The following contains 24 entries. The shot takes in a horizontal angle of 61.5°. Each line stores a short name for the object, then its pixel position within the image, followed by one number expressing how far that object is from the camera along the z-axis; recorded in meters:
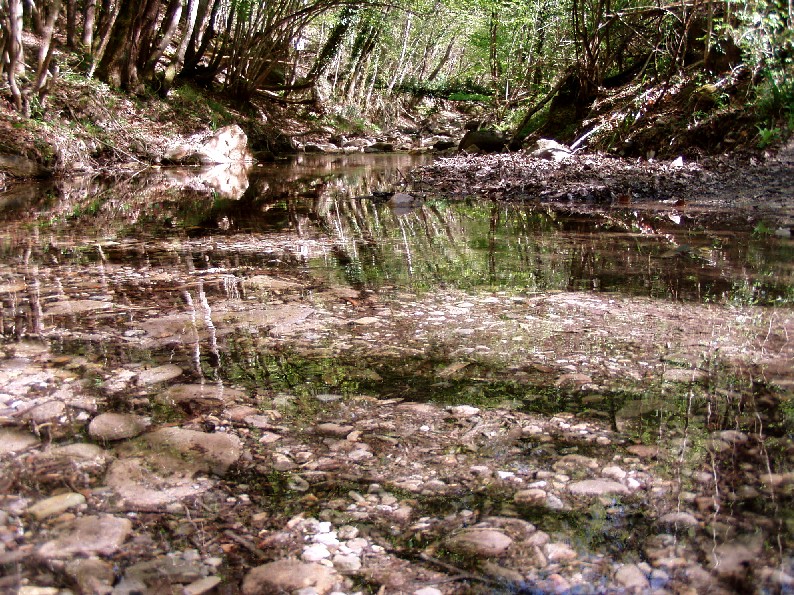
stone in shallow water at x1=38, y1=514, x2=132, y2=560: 1.33
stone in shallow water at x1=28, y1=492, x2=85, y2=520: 1.46
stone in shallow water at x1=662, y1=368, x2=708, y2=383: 2.21
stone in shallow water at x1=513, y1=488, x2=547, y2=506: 1.54
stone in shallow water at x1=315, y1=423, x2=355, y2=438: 1.87
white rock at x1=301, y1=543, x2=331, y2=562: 1.34
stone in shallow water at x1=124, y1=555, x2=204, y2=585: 1.27
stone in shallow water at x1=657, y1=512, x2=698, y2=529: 1.45
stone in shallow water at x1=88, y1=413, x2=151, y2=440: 1.83
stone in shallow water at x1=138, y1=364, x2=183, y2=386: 2.23
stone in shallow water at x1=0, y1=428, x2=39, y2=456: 1.73
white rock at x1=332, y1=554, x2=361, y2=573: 1.32
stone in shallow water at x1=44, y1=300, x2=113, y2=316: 3.04
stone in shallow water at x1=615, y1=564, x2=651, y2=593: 1.26
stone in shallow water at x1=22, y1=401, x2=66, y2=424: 1.90
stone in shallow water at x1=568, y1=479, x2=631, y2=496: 1.58
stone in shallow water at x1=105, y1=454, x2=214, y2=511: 1.53
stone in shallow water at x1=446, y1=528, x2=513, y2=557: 1.37
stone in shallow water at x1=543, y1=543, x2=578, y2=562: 1.34
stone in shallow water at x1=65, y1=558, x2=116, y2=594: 1.24
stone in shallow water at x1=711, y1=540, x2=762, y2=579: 1.29
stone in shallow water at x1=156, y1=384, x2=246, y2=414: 2.07
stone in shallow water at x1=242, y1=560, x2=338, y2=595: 1.25
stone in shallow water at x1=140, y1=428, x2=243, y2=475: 1.70
